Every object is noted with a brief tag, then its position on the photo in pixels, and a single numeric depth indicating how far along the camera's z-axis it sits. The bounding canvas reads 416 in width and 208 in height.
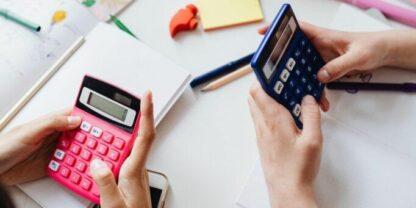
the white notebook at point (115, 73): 0.60
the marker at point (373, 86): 0.59
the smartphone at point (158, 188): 0.56
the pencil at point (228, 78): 0.62
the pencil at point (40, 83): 0.59
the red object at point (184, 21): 0.65
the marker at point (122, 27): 0.66
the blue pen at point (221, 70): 0.62
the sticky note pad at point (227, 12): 0.66
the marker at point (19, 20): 0.64
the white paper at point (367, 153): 0.53
